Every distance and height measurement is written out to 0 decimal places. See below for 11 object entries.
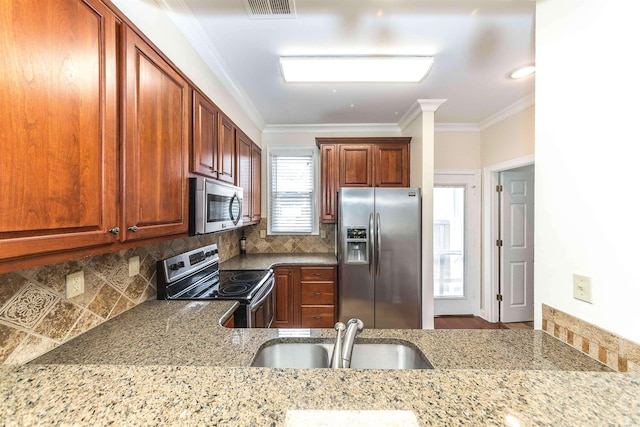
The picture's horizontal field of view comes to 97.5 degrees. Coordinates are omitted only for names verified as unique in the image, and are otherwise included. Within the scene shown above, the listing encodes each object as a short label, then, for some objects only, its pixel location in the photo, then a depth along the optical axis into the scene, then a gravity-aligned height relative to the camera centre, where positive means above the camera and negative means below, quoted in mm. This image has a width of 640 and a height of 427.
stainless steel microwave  1674 +48
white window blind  3885 +278
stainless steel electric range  1812 -551
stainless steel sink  1164 -611
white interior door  3693 -443
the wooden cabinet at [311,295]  3121 -914
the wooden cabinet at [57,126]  707 +256
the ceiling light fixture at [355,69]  2162 +1173
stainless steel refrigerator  3016 -551
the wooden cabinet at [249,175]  2818 +422
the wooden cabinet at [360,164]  3529 +616
